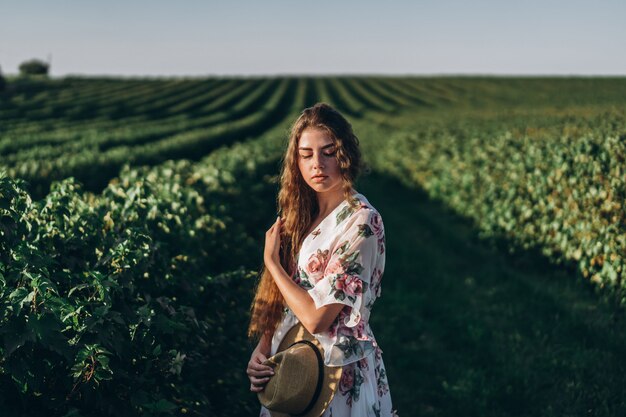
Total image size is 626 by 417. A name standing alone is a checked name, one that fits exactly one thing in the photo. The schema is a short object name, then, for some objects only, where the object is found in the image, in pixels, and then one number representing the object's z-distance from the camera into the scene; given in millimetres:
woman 2383
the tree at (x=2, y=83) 55544
